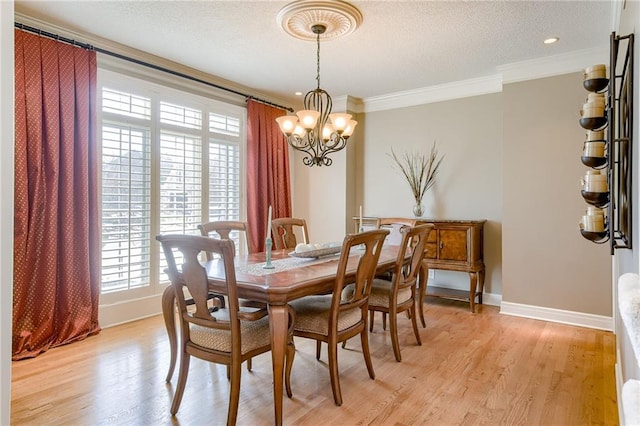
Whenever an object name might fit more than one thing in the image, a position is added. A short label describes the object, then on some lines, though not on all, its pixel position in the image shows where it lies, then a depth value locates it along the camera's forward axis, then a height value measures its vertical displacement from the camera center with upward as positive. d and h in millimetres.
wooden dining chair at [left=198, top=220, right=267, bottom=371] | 2699 -161
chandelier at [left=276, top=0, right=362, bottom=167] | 2730 +1410
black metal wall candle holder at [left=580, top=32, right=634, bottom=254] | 1635 +294
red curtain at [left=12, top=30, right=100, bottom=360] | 2900 +97
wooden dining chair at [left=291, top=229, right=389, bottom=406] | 2217 -639
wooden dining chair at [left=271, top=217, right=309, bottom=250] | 3709 -228
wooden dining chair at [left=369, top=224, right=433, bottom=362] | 2836 -620
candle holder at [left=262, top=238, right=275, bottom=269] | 2551 -315
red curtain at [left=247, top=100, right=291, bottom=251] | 4859 +521
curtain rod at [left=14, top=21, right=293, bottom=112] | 3031 +1425
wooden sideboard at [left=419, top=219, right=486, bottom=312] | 4145 -455
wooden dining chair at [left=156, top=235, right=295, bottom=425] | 1929 -619
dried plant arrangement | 4859 +498
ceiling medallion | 2697 +1420
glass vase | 4777 -2
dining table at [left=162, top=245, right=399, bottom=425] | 1946 -400
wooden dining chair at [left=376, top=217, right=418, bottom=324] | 3975 -164
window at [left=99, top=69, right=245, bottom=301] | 3561 +384
